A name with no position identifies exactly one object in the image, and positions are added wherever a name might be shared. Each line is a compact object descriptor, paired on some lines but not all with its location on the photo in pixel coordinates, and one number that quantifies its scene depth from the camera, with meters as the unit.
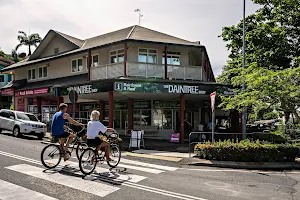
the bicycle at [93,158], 7.49
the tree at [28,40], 52.25
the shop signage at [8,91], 26.58
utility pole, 14.97
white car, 16.95
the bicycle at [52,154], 8.06
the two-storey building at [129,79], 16.41
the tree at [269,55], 10.77
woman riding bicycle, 7.81
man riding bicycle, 8.20
